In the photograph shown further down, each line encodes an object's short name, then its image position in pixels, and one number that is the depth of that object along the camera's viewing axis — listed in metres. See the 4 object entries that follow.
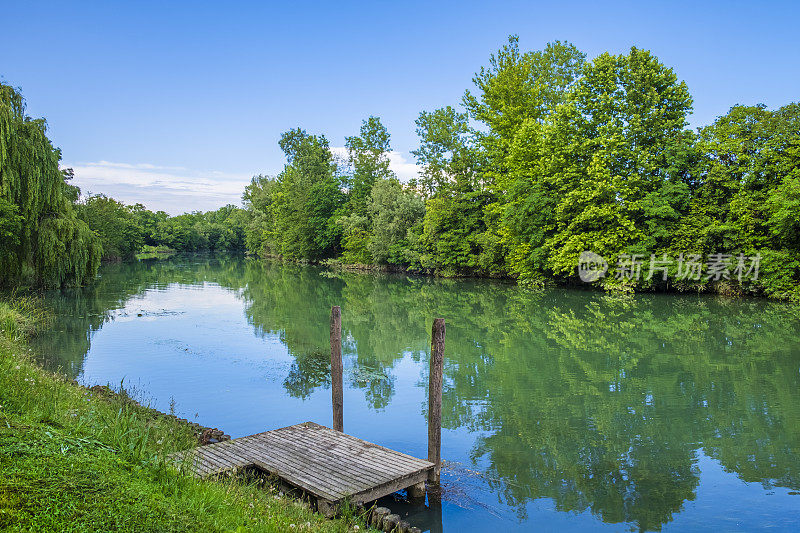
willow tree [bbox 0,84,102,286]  23.44
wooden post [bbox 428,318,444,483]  7.61
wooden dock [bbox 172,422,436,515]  6.45
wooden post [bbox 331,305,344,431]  8.93
